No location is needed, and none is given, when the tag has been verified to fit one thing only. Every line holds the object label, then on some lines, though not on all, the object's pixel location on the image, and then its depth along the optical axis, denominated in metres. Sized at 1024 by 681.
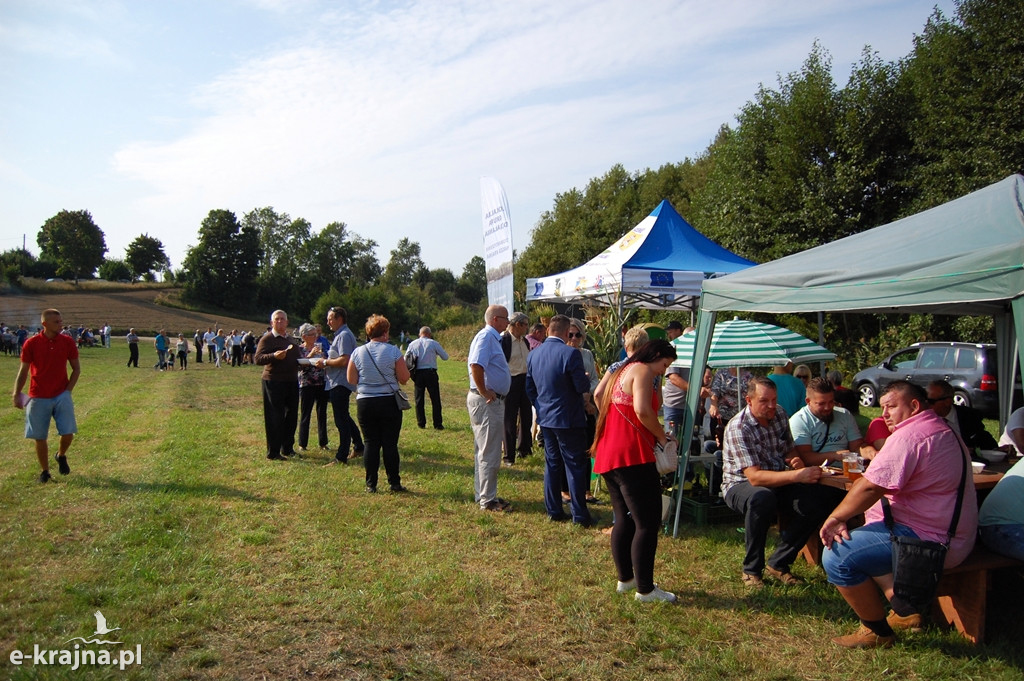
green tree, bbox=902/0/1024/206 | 14.55
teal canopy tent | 3.65
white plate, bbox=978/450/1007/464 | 4.89
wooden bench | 3.36
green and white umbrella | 6.55
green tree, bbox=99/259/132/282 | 93.56
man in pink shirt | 3.18
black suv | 12.66
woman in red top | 3.89
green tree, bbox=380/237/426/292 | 92.00
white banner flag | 8.23
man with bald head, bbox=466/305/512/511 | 5.80
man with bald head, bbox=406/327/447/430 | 10.04
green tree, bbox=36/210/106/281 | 79.62
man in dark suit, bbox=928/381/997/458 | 6.16
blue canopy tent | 9.59
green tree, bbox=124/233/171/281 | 94.25
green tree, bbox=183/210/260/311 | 70.50
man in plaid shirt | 4.21
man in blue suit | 5.31
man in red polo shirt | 6.41
